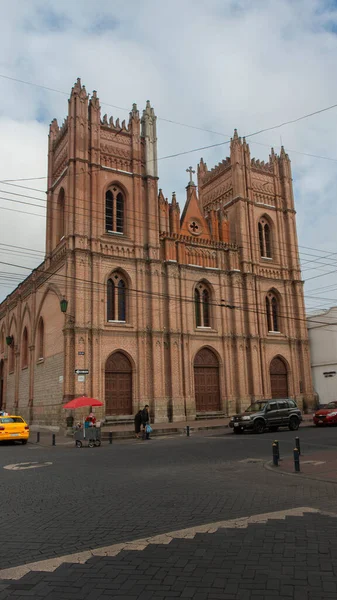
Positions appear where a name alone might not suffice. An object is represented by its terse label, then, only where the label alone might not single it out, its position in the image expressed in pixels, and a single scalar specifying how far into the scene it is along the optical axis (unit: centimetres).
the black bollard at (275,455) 1281
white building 4128
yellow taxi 2180
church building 3014
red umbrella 2351
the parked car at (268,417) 2475
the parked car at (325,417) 2777
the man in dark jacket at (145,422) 2300
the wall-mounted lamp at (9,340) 4115
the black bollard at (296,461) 1191
